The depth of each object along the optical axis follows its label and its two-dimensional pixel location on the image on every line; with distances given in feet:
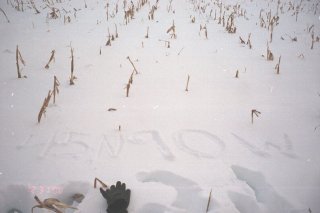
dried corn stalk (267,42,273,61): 10.40
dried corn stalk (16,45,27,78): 8.51
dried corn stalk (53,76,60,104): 7.36
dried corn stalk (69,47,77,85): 8.31
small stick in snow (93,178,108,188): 5.11
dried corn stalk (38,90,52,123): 6.56
